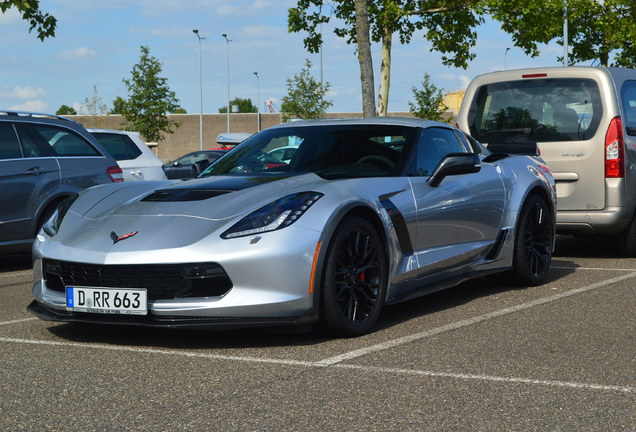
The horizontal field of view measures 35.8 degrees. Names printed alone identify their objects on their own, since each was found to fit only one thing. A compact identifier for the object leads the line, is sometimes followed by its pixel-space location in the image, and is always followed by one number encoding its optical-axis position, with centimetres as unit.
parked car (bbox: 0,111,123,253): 955
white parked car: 1269
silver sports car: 504
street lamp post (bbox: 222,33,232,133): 7894
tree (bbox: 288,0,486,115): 2267
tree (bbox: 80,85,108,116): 6156
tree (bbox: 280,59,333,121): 4828
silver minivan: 940
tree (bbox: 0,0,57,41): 1776
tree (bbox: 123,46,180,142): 4659
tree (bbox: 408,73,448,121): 4722
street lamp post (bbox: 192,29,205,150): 7196
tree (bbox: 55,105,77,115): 13570
